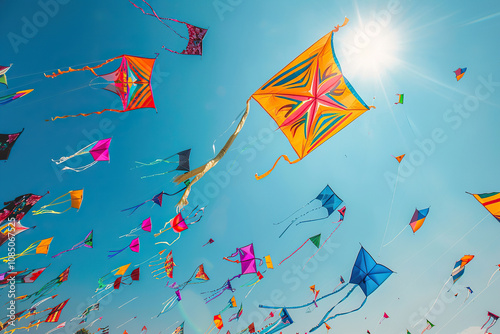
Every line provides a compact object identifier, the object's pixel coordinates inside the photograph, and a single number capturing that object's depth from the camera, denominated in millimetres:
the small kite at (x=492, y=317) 8398
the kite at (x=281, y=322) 7965
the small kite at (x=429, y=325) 8456
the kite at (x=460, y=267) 7008
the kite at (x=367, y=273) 6782
